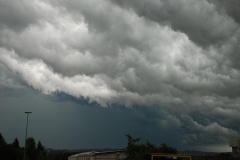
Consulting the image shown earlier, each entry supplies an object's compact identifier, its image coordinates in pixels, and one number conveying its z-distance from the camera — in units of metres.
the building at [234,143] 60.84
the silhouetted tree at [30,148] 125.31
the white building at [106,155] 83.11
